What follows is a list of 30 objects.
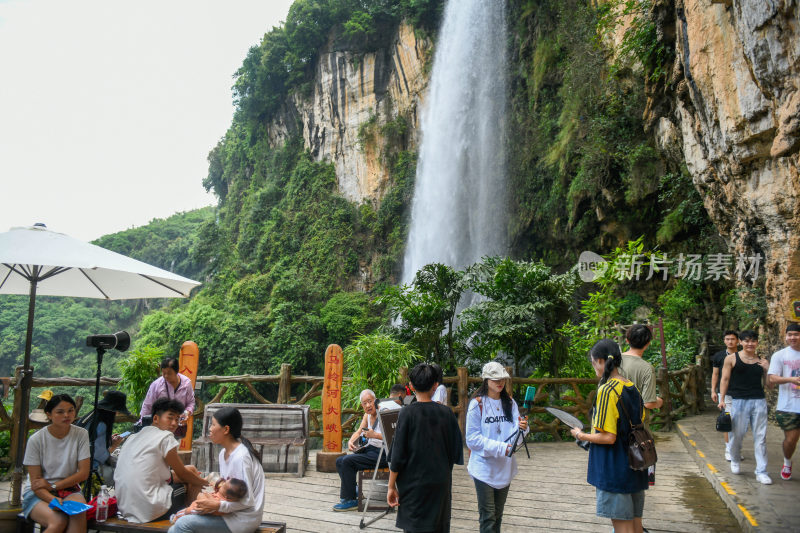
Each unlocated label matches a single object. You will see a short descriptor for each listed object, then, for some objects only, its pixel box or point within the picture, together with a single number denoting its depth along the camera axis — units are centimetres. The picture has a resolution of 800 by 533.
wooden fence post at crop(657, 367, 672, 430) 767
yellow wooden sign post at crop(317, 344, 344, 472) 583
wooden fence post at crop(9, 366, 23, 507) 511
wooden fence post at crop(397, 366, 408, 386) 681
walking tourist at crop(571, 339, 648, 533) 261
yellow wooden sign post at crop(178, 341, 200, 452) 584
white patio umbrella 346
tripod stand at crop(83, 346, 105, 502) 346
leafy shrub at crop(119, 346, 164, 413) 642
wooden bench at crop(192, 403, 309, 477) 527
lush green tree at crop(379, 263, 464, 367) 866
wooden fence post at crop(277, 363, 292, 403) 651
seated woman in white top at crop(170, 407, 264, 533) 271
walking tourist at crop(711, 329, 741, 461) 507
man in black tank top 438
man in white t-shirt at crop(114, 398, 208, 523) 301
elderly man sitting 434
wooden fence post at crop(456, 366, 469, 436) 700
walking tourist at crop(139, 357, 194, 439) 473
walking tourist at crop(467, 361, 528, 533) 290
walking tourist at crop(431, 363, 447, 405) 494
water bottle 300
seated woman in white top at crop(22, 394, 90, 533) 304
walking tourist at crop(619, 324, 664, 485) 328
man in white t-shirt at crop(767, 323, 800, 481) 416
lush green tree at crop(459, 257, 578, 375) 855
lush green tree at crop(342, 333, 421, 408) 714
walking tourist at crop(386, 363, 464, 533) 257
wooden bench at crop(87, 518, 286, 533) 293
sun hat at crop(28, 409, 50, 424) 384
